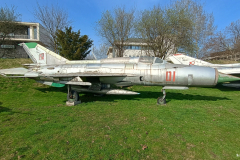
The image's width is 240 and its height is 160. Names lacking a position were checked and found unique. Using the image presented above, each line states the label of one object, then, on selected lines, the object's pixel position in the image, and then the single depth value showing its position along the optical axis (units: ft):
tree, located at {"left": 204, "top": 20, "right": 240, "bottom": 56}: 92.31
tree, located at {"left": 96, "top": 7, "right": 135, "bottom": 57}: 60.08
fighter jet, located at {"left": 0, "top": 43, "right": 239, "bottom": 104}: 21.88
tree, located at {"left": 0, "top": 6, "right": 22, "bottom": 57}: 65.72
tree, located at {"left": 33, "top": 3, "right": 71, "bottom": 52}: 69.30
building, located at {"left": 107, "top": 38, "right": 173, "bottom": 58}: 63.00
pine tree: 53.21
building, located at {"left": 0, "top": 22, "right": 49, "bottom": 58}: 92.62
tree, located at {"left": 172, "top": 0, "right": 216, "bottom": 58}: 71.96
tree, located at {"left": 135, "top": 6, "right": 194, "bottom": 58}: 55.93
